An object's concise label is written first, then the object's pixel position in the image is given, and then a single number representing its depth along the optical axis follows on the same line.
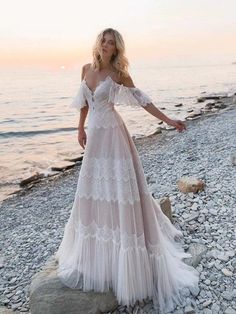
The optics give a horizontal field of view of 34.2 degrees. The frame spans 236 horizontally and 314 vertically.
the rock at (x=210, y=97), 37.23
